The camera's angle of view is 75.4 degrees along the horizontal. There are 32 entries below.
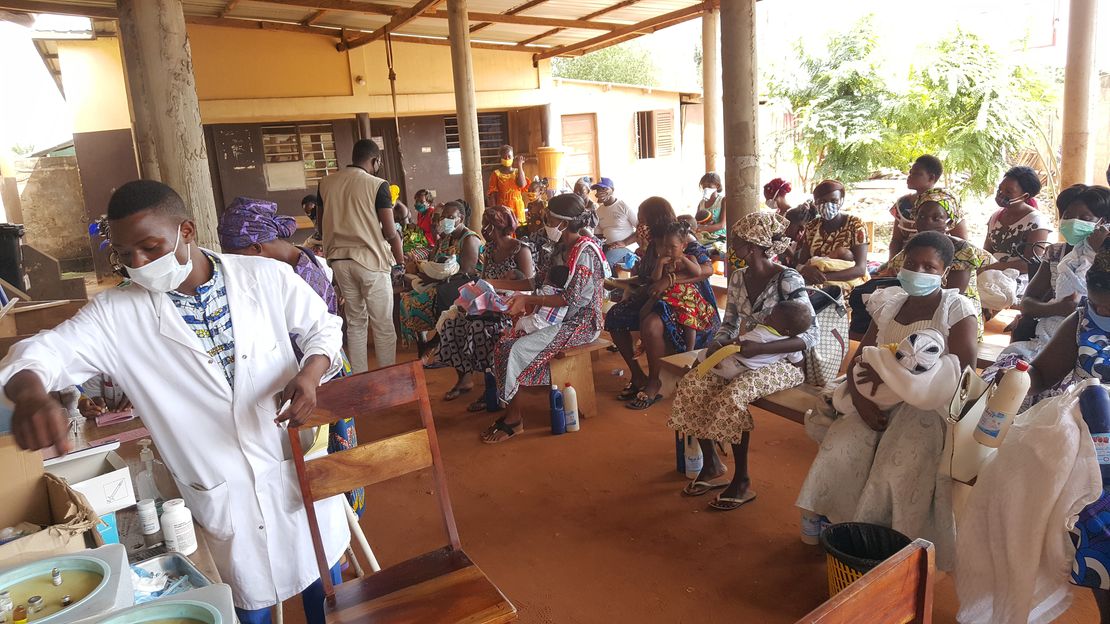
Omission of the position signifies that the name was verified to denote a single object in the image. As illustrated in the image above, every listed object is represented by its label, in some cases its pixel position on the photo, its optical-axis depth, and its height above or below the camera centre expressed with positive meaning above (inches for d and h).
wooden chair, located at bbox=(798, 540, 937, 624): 46.7 -29.5
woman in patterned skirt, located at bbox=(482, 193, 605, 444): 192.1 -40.0
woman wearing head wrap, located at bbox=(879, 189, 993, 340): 152.8 -19.7
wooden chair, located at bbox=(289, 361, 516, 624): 84.4 -38.2
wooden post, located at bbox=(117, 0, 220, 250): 158.1 +23.9
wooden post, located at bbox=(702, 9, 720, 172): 401.7 +44.9
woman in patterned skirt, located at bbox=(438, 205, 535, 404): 209.3 -38.9
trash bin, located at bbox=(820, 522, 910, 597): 103.6 -58.6
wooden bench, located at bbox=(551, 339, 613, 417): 197.6 -53.6
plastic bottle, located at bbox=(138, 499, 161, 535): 80.8 -34.4
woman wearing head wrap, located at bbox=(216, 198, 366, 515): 130.9 -6.8
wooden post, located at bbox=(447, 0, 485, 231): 345.1 +37.3
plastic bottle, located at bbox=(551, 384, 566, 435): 194.2 -63.2
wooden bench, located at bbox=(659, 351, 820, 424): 136.9 -46.1
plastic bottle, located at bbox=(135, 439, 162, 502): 92.4 -34.9
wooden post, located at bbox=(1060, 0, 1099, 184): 239.3 +15.9
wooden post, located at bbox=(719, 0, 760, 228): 211.8 +16.6
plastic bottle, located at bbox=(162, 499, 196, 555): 78.1 -34.8
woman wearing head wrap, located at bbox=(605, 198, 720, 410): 207.5 -41.7
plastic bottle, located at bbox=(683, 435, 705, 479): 162.2 -64.5
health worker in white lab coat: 74.4 -17.4
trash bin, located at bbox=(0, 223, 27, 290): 225.8 -11.9
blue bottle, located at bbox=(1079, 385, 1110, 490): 88.7 -34.2
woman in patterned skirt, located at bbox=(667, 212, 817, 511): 140.2 -41.9
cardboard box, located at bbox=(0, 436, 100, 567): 67.6 -28.4
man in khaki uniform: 214.4 -15.7
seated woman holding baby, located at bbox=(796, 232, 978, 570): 107.4 -42.1
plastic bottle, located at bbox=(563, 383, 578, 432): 194.4 -61.5
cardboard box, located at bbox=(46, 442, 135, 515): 78.2 -29.9
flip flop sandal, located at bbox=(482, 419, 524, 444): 196.7 -66.9
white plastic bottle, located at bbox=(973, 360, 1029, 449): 95.2 -34.9
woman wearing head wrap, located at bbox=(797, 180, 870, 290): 212.7 -26.3
